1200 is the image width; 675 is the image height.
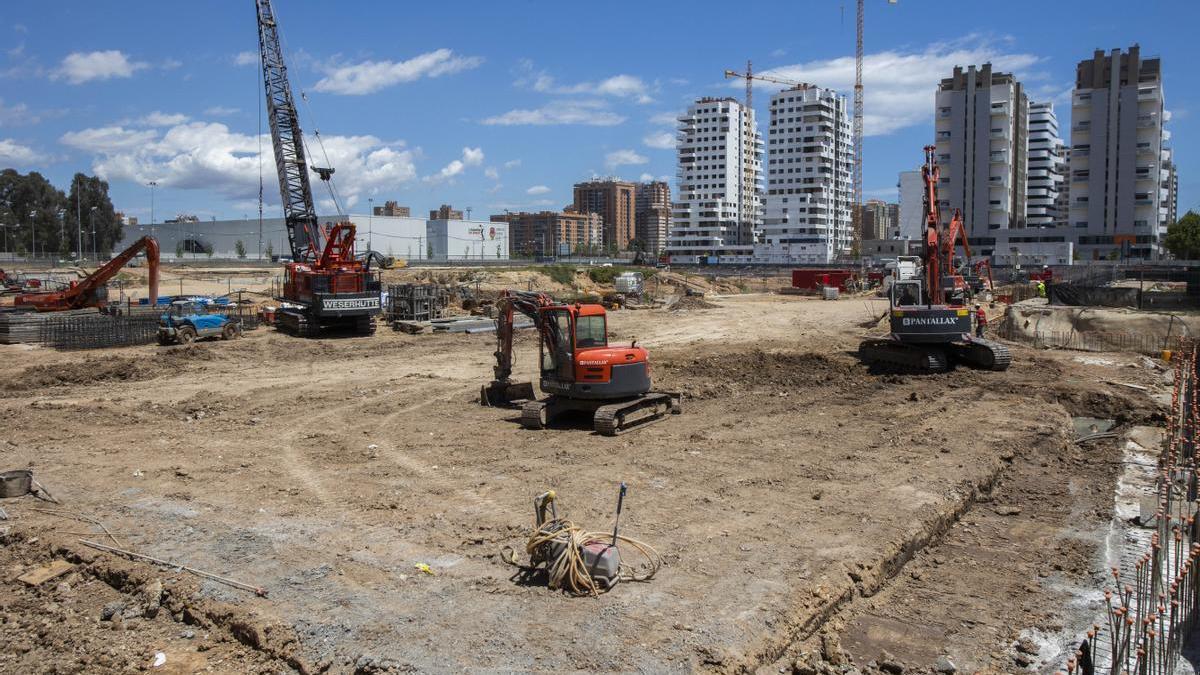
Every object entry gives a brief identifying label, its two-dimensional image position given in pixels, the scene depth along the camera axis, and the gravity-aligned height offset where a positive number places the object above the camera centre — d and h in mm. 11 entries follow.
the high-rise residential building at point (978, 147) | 98562 +15469
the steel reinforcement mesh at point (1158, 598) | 6437 -2916
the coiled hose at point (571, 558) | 7887 -2673
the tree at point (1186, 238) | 81875 +4091
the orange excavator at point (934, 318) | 20953 -957
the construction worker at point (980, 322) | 24625 -1267
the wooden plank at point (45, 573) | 8445 -2975
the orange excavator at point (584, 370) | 14891 -1628
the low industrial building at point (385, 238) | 100462 +4974
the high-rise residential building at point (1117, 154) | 91625 +13747
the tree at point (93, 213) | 97188 +7601
